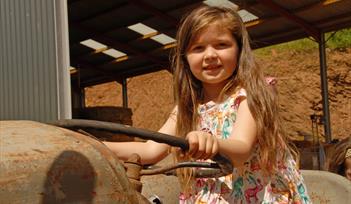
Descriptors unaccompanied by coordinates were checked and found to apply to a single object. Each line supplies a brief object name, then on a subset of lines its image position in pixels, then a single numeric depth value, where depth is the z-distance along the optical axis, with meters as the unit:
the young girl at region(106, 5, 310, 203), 2.13
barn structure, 5.80
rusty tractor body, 1.14
